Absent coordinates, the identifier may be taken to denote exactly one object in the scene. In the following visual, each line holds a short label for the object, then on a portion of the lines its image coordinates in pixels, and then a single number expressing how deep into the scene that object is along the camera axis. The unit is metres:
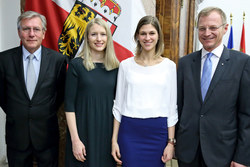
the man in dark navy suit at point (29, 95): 1.66
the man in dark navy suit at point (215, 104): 1.37
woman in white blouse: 1.51
